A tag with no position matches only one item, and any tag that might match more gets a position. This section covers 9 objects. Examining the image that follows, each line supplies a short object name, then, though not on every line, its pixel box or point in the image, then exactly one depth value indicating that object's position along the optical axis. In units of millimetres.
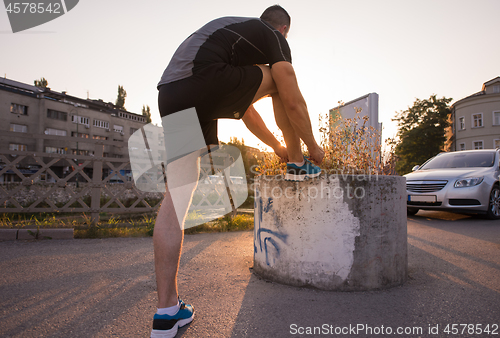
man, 1396
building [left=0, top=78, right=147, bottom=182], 46188
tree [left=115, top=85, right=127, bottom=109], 66312
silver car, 6035
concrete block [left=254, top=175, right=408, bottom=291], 2020
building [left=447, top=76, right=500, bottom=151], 36562
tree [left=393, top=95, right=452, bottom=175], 39281
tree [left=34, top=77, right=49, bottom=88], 57594
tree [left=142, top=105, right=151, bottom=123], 69025
